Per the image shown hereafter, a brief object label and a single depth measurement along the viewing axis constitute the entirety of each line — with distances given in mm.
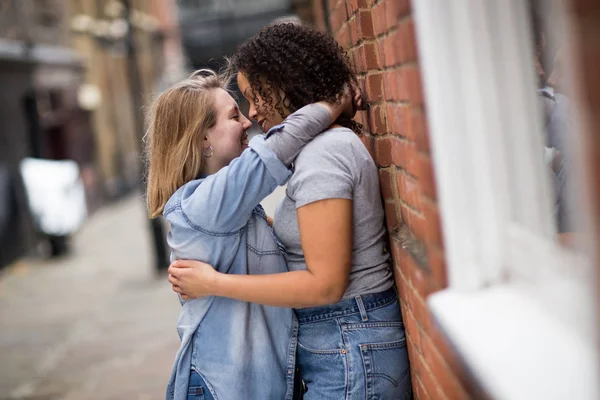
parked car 11750
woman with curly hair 2119
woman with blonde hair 2178
